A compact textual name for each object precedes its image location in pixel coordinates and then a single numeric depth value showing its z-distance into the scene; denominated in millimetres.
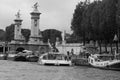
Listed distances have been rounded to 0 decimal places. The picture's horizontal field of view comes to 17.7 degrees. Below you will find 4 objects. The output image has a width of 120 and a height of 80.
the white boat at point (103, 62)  56219
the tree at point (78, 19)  97000
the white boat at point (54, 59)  68938
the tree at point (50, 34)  177625
